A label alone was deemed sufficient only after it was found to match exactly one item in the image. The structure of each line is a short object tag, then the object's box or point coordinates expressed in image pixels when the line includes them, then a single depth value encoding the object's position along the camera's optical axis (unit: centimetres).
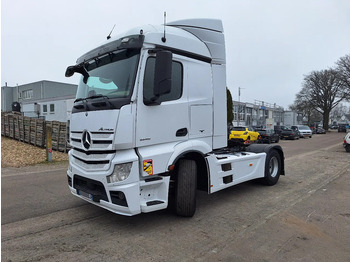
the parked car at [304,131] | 3494
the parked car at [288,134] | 3097
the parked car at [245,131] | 2048
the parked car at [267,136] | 2486
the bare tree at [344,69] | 4650
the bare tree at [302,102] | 5444
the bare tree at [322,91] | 5109
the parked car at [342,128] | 5512
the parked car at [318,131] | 5103
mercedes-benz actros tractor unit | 380
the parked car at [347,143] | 1551
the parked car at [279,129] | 3181
